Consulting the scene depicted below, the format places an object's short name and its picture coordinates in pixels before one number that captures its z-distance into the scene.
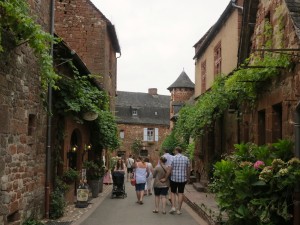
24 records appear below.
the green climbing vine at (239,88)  9.36
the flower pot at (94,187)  15.96
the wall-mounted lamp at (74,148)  15.59
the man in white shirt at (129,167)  24.66
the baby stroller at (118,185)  15.99
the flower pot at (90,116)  13.75
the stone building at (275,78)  8.53
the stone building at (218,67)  15.82
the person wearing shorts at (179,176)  11.99
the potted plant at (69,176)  12.89
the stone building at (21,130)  7.67
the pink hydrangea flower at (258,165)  7.59
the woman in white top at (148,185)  17.66
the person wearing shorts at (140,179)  14.74
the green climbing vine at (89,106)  12.18
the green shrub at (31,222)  9.01
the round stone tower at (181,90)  45.50
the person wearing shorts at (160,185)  12.17
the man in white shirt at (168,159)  13.78
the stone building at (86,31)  21.61
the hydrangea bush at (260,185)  6.93
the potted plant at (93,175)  15.77
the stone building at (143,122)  53.78
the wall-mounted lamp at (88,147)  16.73
